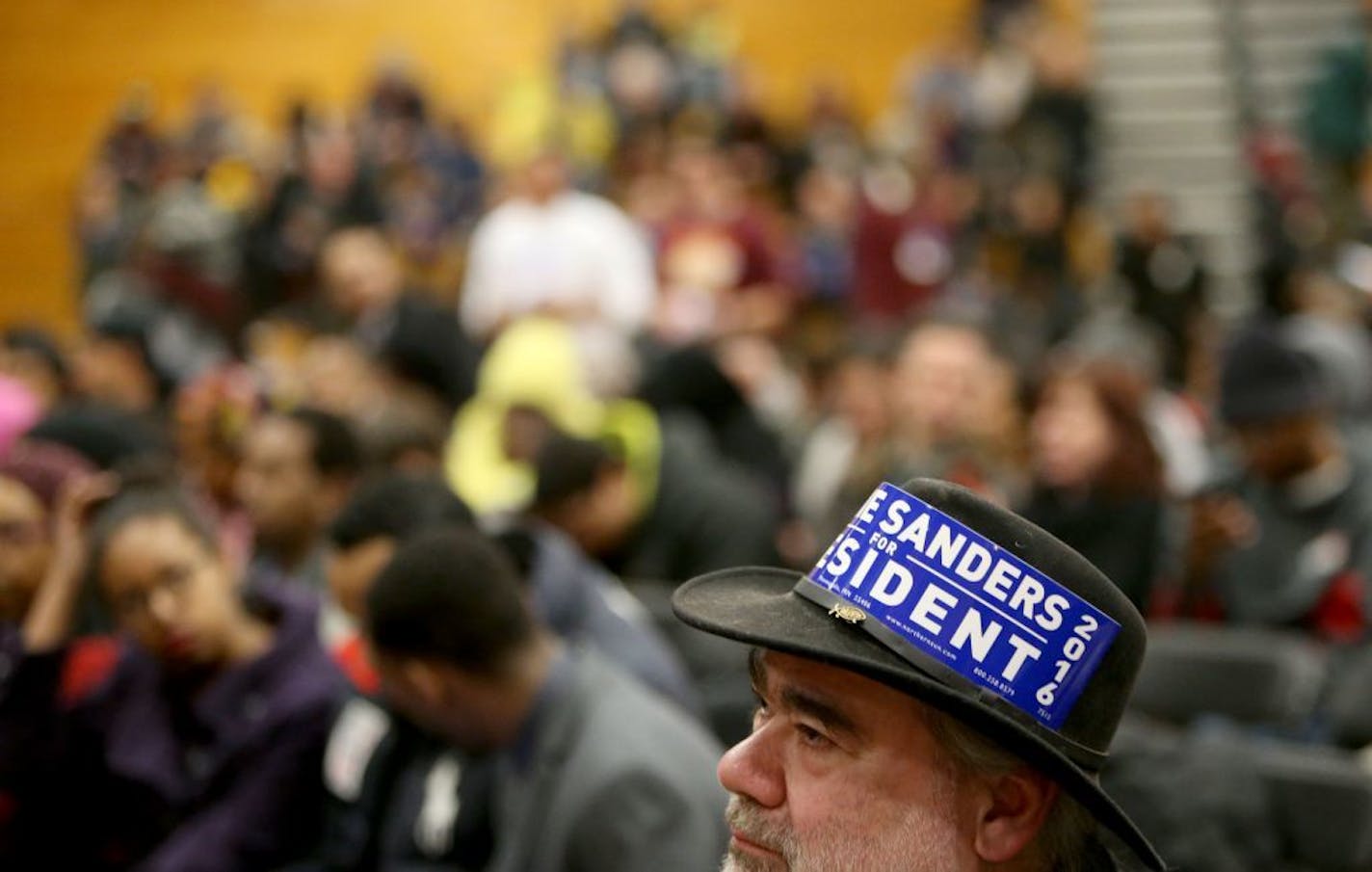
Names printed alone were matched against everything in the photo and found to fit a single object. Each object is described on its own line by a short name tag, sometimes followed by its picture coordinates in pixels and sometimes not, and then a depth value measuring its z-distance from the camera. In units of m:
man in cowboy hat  1.57
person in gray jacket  2.65
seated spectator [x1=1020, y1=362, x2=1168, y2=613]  4.50
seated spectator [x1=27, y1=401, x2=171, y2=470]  4.45
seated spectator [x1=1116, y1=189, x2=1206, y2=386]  10.61
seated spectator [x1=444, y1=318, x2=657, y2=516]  5.21
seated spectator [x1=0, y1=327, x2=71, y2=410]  6.39
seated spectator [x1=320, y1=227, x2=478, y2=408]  6.52
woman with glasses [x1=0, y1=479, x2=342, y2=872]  3.29
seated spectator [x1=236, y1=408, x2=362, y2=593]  4.39
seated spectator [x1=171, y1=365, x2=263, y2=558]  5.21
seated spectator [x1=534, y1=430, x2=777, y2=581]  4.95
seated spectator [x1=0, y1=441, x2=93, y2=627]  3.72
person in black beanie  4.26
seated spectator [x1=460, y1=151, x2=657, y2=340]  8.50
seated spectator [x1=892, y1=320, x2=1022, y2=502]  5.09
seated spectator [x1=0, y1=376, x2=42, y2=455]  4.91
